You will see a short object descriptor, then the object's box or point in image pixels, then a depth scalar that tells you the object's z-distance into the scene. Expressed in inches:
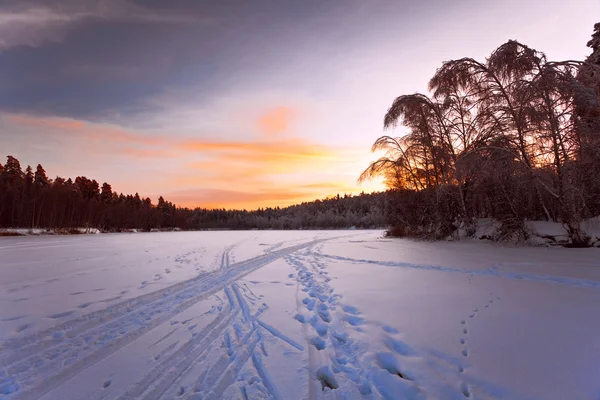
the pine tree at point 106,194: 2931.4
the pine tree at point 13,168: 2048.5
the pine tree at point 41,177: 2206.9
